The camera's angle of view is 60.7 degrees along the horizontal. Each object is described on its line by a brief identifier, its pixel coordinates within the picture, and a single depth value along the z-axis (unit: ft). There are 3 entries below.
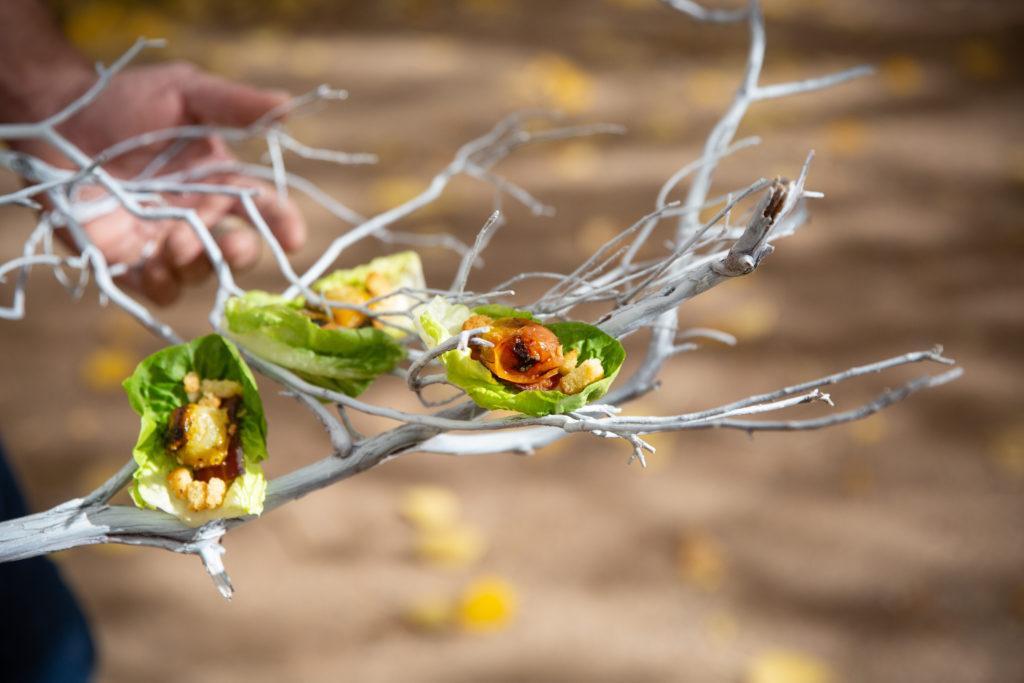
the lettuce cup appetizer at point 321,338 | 2.19
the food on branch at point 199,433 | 1.98
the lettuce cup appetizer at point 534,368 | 1.77
